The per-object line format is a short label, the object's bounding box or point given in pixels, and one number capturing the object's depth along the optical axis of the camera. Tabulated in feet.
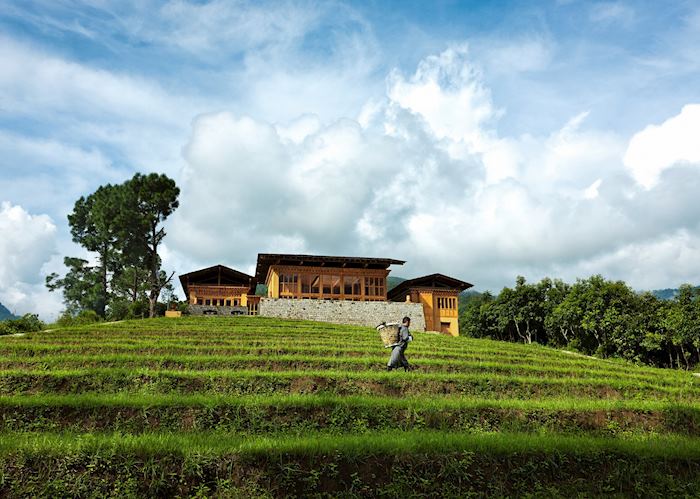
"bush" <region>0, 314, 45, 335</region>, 95.55
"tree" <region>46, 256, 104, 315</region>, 188.24
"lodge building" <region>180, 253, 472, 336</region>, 143.54
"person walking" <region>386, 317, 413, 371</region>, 51.42
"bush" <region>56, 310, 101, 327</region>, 119.14
